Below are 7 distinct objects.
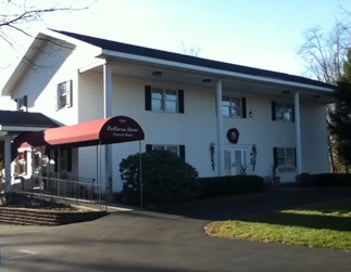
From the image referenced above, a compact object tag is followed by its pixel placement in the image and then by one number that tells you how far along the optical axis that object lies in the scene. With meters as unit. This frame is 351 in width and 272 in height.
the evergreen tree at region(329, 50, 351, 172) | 30.39
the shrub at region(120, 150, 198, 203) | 20.73
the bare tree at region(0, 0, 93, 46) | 10.34
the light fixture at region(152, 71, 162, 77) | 25.47
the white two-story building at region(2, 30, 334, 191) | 24.72
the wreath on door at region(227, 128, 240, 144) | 30.41
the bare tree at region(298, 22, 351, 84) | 51.59
